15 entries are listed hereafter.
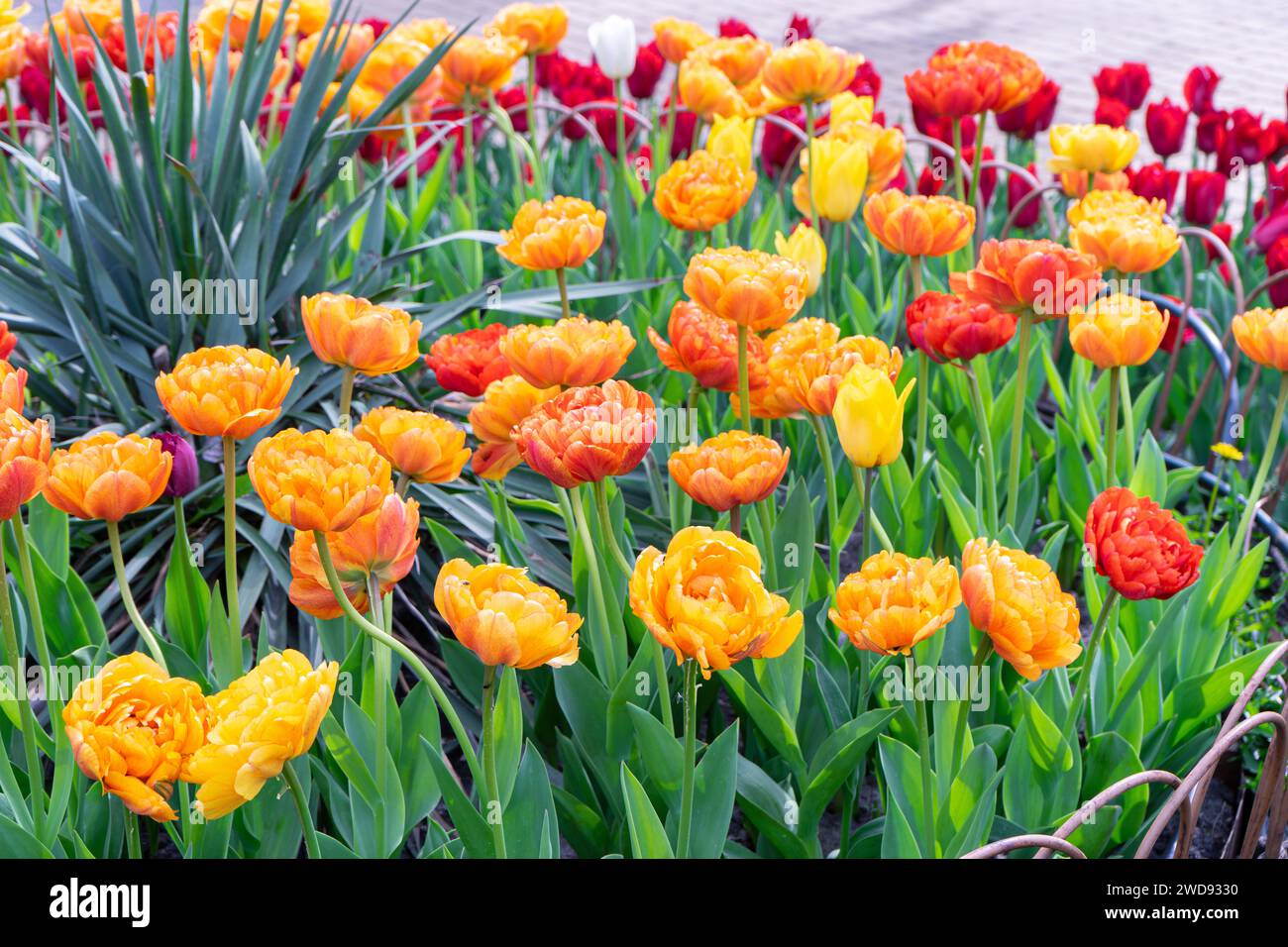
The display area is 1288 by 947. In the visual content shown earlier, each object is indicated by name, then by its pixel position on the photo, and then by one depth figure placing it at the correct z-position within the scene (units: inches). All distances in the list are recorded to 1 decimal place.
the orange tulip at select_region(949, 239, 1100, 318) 87.6
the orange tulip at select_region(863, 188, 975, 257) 94.6
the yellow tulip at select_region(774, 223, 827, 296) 98.3
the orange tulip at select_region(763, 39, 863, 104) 106.8
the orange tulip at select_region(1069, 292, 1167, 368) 89.1
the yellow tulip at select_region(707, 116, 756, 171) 109.1
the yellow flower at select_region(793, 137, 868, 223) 102.5
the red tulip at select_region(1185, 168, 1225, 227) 129.8
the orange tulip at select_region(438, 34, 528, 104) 119.6
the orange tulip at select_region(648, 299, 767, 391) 88.5
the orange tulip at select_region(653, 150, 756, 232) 99.3
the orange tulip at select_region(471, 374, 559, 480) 84.1
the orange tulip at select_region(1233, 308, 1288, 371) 88.7
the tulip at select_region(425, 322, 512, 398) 87.0
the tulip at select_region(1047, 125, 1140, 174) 108.1
